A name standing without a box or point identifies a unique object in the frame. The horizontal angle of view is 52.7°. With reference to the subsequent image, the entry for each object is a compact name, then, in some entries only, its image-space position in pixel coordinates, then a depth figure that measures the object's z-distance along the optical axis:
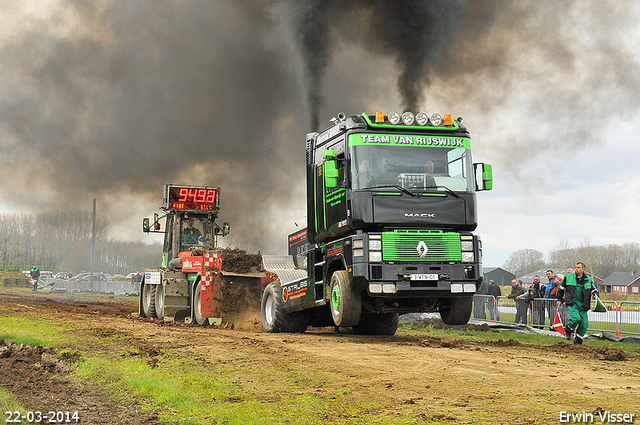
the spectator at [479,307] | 20.03
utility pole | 50.56
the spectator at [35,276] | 46.90
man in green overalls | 12.80
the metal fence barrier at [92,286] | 50.19
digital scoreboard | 21.22
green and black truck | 11.44
